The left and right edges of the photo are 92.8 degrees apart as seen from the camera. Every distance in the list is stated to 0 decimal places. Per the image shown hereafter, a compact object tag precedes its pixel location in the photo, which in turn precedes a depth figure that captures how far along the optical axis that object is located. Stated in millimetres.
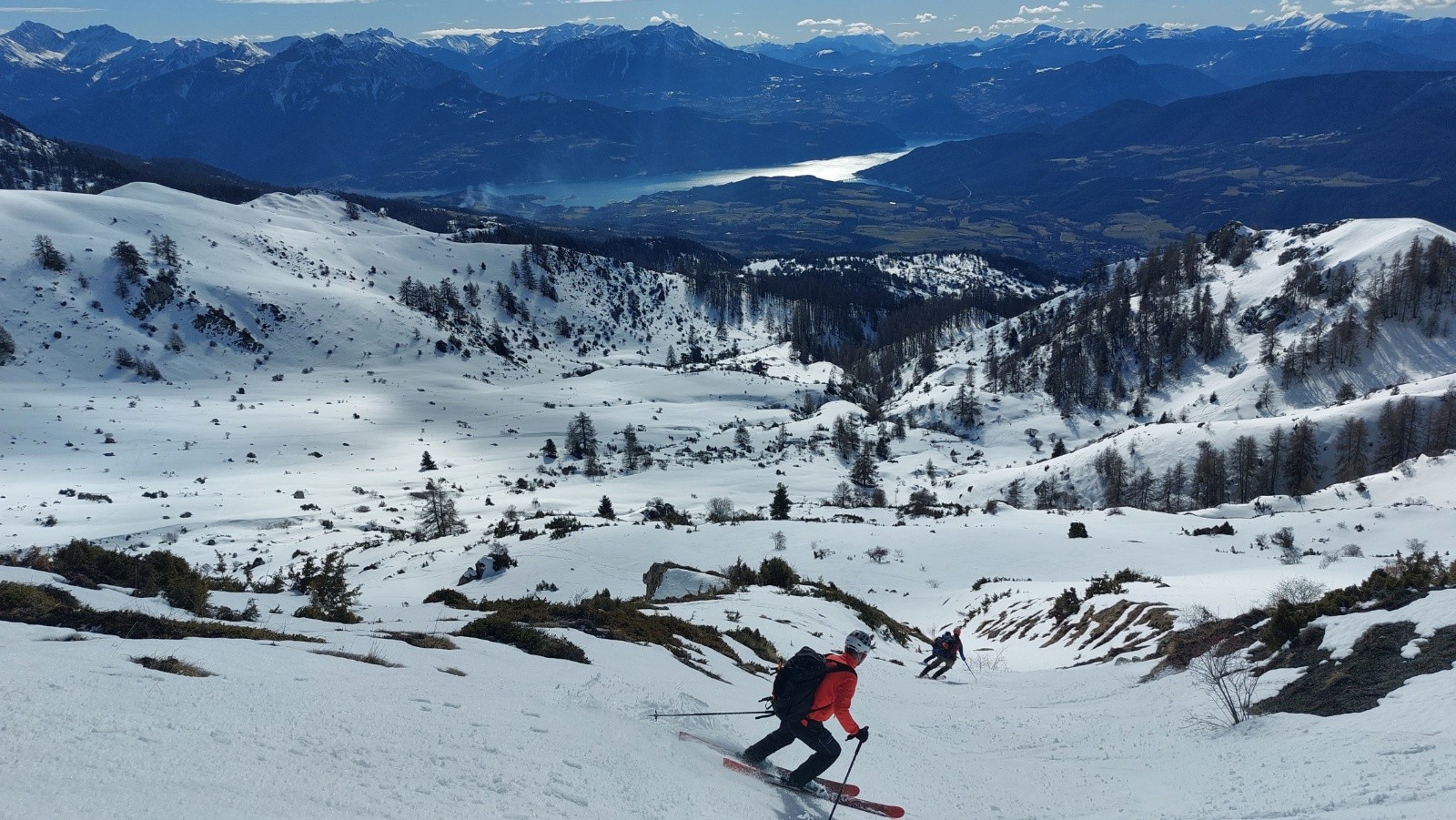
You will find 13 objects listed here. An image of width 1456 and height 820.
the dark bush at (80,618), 9000
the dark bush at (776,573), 27812
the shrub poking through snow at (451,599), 19064
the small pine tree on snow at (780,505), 55800
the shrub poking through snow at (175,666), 7397
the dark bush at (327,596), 14288
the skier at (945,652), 18047
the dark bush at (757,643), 17250
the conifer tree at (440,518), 47844
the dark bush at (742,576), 27672
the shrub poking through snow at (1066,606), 23250
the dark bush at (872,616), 23734
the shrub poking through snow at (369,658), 9578
